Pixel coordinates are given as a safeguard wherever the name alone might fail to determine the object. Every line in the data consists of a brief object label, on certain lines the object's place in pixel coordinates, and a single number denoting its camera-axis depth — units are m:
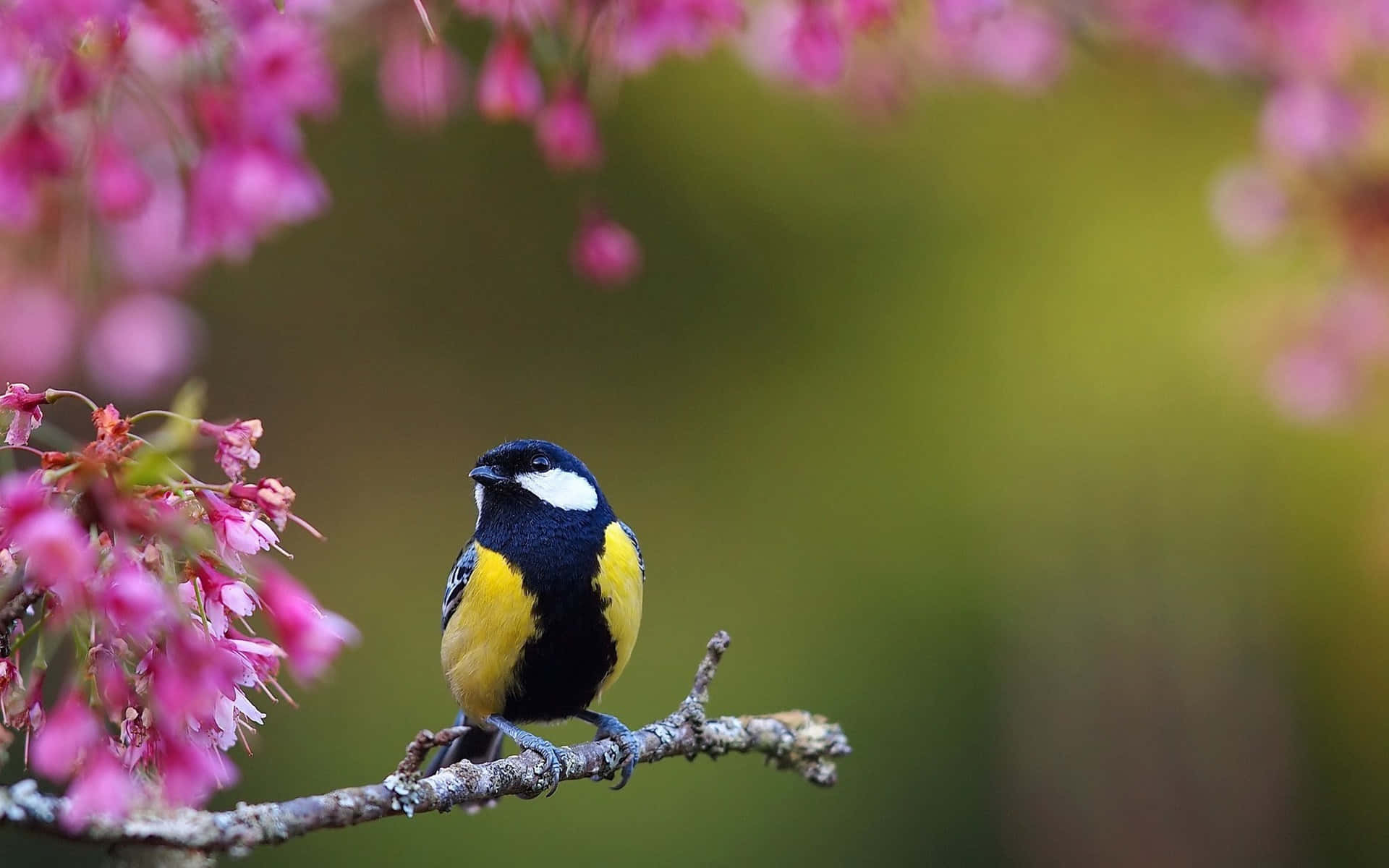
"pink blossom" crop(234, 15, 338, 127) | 4.09
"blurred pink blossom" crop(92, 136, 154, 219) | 3.90
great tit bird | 5.05
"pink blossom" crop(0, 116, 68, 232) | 3.75
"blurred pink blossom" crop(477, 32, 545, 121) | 4.99
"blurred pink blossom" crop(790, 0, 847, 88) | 5.18
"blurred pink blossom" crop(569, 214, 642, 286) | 5.48
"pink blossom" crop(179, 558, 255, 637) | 3.00
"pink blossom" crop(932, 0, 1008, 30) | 5.36
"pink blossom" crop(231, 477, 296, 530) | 2.97
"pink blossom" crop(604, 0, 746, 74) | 5.02
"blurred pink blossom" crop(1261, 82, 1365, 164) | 7.20
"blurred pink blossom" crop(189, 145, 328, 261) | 4.07
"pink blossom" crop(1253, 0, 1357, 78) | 7.52
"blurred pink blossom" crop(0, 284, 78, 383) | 6.19
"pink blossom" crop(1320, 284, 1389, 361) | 8.23
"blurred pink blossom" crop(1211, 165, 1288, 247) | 8.12
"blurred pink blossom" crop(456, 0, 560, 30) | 4.70
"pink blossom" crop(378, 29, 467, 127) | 5.22
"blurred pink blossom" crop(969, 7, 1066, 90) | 8.41
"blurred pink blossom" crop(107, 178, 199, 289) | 6.43
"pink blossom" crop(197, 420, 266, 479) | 3.12
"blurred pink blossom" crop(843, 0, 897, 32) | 5.02
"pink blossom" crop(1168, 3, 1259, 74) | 7.50
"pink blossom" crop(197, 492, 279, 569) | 2.98
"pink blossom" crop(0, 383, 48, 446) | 3.07
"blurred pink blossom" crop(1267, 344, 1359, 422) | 8.52
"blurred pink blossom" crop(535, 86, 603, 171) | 5.25
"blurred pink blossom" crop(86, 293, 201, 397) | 7.04
